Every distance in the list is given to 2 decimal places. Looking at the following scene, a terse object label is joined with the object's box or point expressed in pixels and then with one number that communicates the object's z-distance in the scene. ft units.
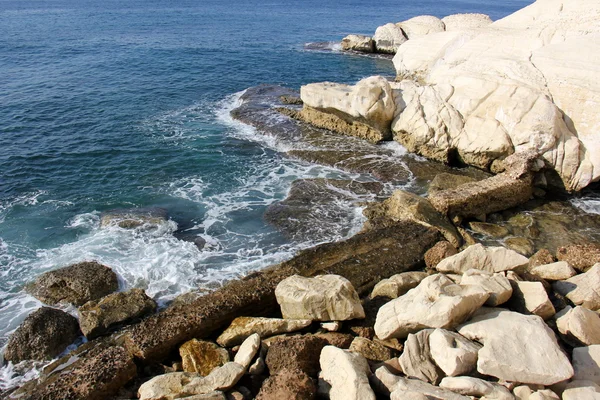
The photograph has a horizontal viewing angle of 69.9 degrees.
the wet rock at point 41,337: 37.01
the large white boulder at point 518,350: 25.81
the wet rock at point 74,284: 44.21
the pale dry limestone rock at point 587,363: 26.66
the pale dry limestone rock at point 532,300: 32.17
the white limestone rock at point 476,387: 24.89
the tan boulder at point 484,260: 38.19
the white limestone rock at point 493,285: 32.17
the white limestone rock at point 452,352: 26.55
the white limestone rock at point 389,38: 163.22
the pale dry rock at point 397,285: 38.42
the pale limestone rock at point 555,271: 39.69
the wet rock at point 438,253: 45.73
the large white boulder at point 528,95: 64.59
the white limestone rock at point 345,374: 25.22
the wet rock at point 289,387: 25.54
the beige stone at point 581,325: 30.04
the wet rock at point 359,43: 167.43
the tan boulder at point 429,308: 29.76
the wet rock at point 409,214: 52.47
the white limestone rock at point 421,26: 156.81
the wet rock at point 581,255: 42.78
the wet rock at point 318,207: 56.03
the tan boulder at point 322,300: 33.47
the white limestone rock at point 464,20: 132.98
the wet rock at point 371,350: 30.45
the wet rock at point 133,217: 57.72
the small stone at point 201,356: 32.78
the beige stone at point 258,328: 34.19
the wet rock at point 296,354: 29.12
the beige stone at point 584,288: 34.88
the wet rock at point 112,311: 39.01
